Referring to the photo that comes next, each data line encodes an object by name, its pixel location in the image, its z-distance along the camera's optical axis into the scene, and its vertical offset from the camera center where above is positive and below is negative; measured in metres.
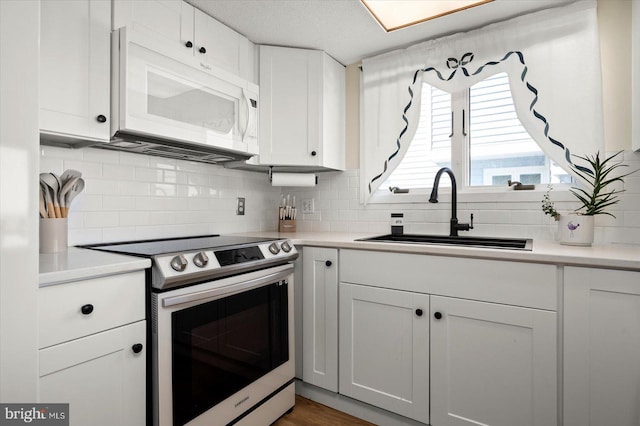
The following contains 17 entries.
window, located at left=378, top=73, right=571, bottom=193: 2.05 +0.43
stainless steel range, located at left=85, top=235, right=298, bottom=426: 1.31 -0.52
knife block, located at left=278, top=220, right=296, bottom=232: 2.61 -0.10
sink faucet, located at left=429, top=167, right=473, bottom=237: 2.06 +0.07
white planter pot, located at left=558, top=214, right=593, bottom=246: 1.66 -0.09
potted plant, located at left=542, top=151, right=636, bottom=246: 1.66 +0.06
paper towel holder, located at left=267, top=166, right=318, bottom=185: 2.46 +0.28
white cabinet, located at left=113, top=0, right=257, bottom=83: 1.61 +0.95
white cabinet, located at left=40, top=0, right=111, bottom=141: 1.34 +0.59
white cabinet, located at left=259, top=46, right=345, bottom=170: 2.32 +0.71
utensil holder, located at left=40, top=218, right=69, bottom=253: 1.43 -0.10
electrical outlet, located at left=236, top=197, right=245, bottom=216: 2.55 +0.04
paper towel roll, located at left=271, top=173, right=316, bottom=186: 2.48 +0.24
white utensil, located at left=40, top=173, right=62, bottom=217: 1.46 +0.11
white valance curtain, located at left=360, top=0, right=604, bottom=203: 1.84 +0.82
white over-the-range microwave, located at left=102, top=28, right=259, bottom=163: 1.50 +0.53
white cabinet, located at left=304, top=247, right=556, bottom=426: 1.43 -0.58
